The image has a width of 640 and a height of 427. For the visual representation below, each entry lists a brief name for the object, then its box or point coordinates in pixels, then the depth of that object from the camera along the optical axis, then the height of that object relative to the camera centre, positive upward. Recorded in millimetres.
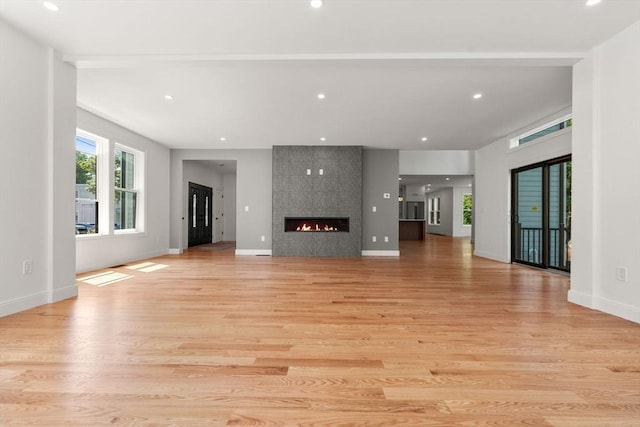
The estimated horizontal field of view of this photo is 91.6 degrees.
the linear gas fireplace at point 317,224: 7566 -278
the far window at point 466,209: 15242 +222
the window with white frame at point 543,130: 5145 +1526
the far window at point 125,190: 6043 +448
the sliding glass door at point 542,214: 5180 -3
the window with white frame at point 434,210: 17112 +186
